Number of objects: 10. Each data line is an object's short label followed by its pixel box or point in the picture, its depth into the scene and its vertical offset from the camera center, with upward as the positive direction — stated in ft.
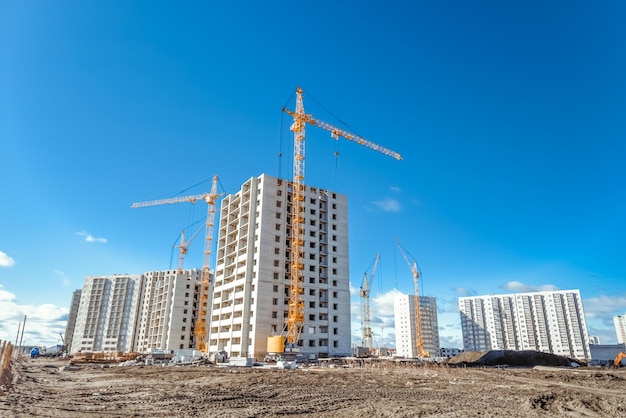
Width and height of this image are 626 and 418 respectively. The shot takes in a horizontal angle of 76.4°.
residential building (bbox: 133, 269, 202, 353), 394.52 +19.60
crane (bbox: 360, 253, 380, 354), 460.14 +20.45
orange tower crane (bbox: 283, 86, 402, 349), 239.50 +71.09
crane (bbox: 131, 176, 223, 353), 356.59 +66.74
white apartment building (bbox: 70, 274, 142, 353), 548.31 +26.67
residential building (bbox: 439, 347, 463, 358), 603.67 -21.77
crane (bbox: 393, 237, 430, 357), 496.31 +70.31
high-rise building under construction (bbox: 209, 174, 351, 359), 245.65 +38.10
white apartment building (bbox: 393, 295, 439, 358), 636.89 -0.05
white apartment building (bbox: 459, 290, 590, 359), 517.31 +19.63
